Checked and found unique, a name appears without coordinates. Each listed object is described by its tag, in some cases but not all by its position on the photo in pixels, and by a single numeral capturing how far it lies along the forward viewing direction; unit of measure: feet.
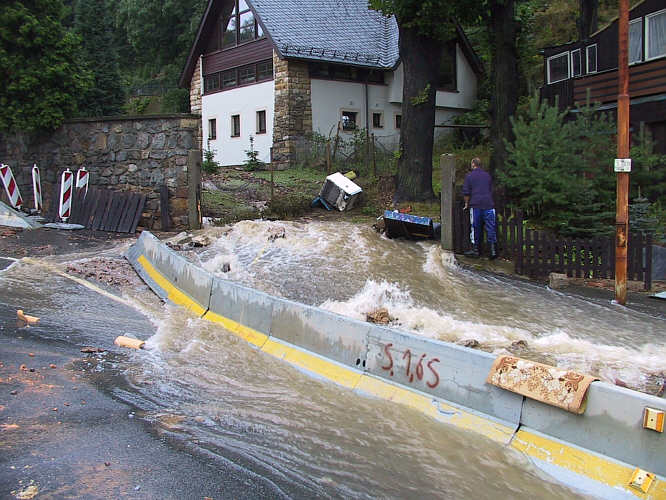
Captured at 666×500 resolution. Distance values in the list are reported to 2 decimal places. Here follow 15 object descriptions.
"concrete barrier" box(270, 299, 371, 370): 21.18
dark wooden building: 69.10
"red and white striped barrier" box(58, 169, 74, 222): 57.72
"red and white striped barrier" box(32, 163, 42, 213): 61.00
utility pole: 31.32
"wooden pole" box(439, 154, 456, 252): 44.65
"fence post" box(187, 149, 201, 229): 52.75
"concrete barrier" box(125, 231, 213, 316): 30.48
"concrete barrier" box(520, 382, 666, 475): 14.01
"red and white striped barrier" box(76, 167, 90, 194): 57.67
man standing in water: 42.50
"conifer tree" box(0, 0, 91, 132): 59.62
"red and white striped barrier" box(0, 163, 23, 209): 61.41
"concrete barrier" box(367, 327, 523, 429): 17.20
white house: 95.76
